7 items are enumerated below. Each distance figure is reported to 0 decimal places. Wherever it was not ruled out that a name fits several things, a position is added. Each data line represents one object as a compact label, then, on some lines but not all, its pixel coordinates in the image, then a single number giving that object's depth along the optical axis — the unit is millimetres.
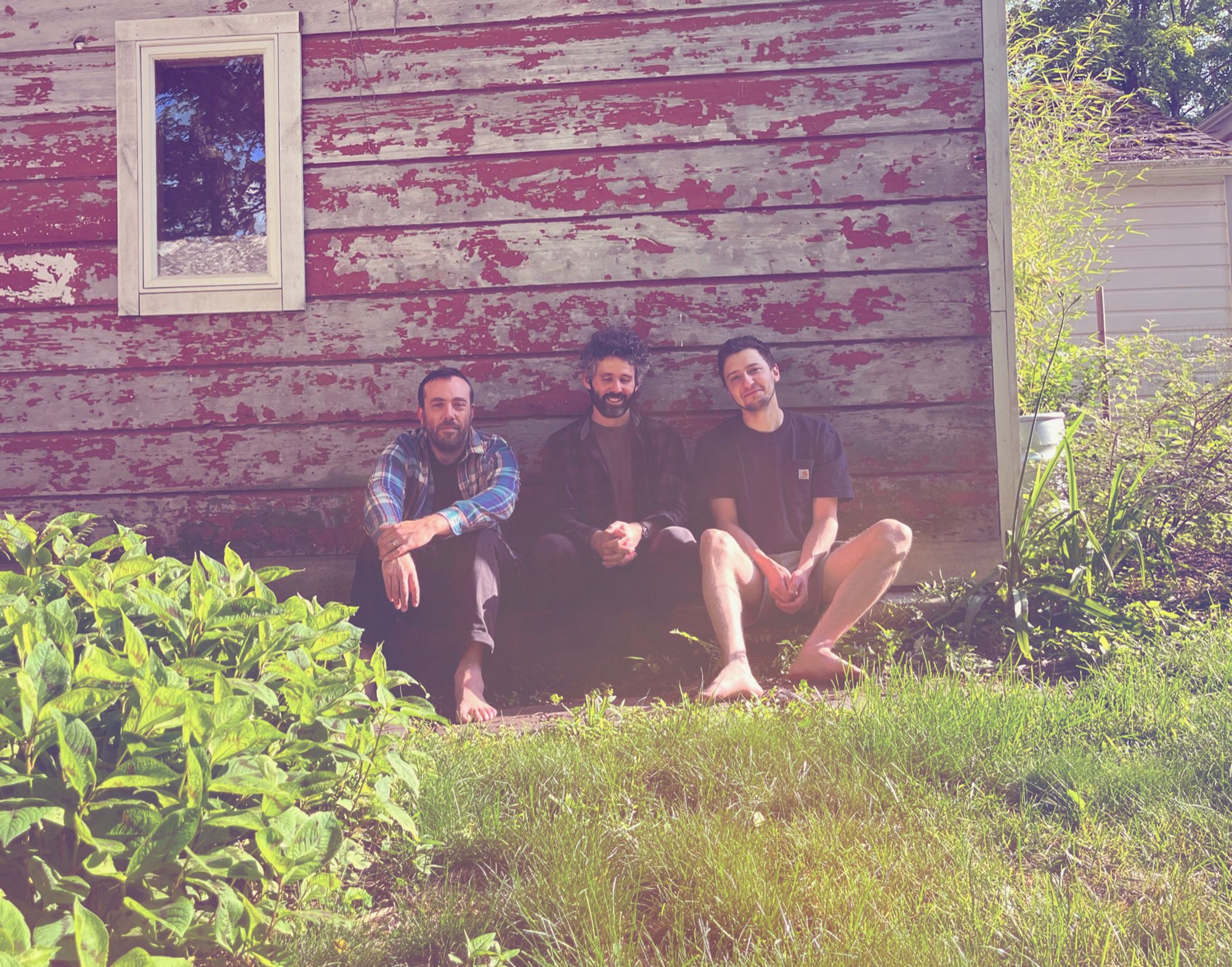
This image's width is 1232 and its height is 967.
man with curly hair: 3658
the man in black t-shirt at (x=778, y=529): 3445
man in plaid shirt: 3361
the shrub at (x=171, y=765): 1311
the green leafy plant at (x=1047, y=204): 5949
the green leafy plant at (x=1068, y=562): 3658
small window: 4316
